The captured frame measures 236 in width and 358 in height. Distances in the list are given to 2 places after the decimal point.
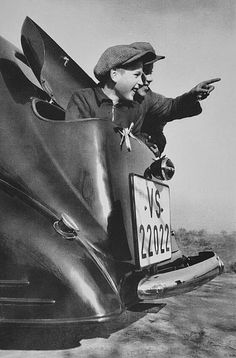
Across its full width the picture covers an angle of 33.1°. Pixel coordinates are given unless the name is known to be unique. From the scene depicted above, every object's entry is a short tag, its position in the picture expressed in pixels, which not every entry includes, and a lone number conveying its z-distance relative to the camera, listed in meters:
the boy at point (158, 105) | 2.40
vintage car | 1.61
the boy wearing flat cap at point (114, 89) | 2.24
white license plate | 1.92
